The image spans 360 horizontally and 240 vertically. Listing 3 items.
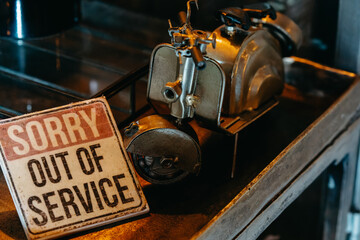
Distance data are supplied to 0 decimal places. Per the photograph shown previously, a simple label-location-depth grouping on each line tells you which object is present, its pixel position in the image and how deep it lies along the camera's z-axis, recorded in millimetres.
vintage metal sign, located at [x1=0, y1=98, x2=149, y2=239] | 615
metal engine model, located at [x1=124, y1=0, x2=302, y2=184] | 641
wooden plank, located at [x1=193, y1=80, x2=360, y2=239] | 634
